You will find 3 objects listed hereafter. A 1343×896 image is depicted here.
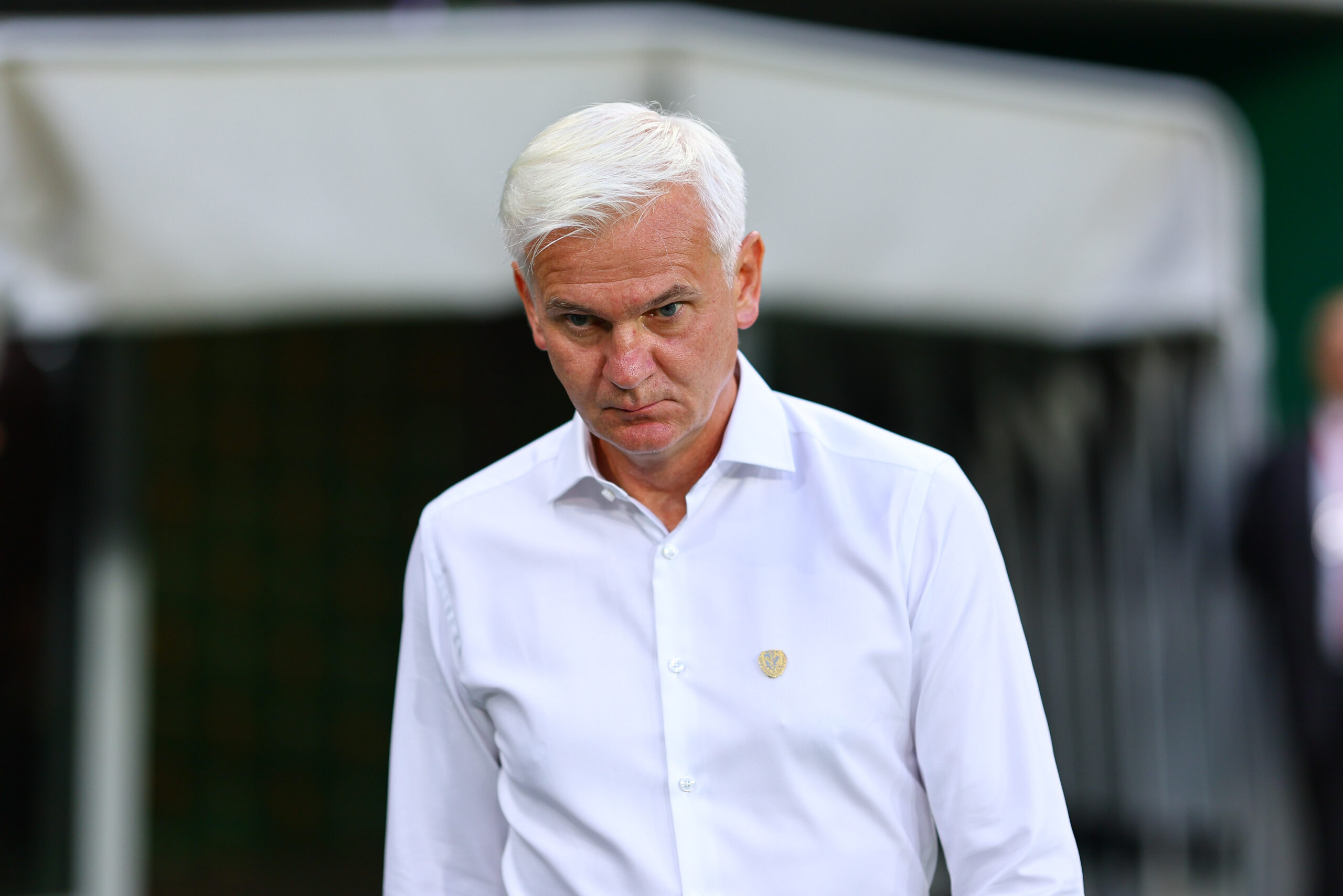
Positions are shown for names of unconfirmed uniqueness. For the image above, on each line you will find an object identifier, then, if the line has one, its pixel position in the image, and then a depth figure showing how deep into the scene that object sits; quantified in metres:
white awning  6.32
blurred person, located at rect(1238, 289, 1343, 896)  8.02
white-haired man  2.79
